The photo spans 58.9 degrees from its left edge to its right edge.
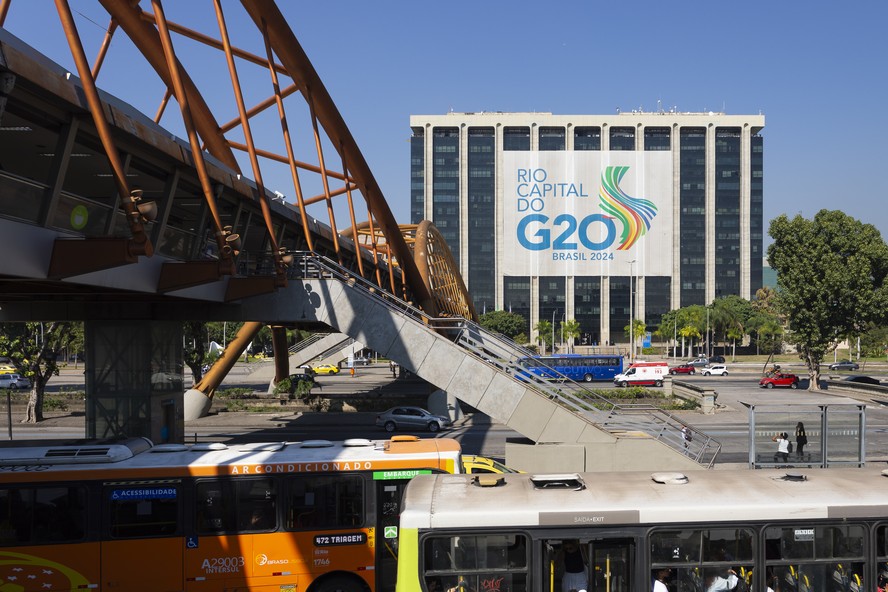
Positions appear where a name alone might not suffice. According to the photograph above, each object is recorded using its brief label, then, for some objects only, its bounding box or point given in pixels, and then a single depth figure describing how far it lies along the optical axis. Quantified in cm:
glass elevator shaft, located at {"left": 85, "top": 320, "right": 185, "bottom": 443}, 2325
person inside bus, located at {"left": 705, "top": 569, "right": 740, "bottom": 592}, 957
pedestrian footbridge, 1389
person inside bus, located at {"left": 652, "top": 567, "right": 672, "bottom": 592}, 953
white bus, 949
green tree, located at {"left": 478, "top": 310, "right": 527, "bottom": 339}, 12606
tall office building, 14962
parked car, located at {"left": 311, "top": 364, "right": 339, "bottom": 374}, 9094
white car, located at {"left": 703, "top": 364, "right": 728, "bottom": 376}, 8094
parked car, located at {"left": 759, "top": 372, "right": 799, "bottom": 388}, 6362
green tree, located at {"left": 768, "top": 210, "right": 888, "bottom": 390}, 5628
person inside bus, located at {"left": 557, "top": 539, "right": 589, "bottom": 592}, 951
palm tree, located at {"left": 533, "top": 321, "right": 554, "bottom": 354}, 13362
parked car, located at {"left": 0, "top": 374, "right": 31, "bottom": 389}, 6488
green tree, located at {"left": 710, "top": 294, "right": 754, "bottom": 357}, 12425
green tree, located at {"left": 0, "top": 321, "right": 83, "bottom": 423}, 3981
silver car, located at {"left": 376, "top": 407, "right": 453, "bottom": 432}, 3769
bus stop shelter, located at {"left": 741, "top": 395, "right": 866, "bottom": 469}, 1902
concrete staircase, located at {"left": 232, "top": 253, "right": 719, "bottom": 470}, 1984
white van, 6588
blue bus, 7481
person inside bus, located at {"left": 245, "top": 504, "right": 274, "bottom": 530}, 1302
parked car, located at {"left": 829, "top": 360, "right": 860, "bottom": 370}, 9176
